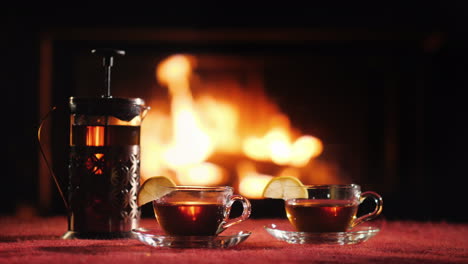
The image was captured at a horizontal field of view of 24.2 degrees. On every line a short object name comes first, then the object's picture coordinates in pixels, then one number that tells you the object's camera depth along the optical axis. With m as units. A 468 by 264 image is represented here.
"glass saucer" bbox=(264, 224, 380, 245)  1.26
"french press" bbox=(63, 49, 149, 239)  1.32
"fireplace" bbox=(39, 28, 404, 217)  1.94
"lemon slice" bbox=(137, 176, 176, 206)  1.25
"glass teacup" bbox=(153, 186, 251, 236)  1.24
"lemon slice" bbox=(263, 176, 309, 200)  1.29
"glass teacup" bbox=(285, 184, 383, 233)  1.27
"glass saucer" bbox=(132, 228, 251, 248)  1.21
